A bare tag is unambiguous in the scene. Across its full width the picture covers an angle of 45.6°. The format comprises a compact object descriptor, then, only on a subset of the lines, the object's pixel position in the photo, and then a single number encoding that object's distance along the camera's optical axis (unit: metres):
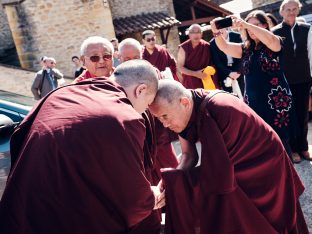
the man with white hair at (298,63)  3.71
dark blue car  2.96
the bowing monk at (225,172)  1.89
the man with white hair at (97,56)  2.97
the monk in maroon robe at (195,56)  5.13
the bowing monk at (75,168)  1.42
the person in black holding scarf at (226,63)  4.98
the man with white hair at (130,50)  3.56
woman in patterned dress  3.26
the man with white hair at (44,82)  6.38
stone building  10.86
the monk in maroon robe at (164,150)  2.67
